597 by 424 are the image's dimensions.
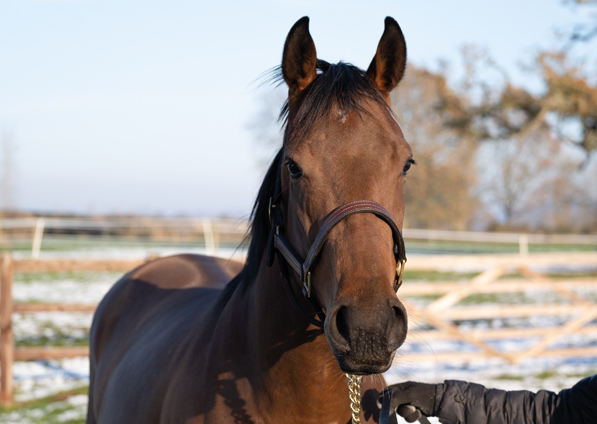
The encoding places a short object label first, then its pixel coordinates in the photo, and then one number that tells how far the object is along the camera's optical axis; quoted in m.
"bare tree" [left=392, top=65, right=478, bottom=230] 24.64
